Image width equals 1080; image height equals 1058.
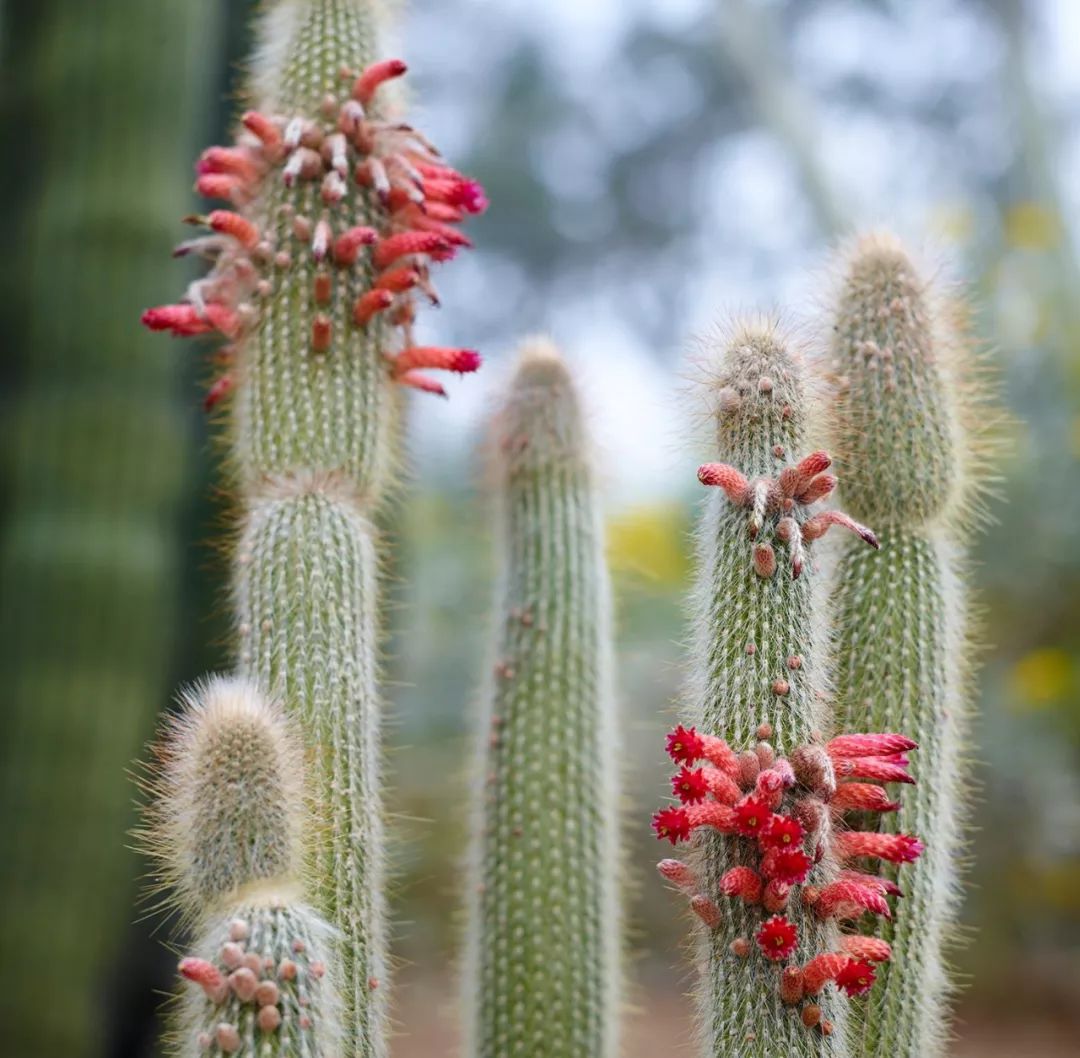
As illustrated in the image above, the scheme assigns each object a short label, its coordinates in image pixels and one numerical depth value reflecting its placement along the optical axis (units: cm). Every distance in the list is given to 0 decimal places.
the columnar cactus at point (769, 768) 188
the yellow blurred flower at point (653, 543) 329
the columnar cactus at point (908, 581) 228
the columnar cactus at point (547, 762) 267
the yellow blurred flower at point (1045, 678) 648
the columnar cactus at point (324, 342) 229
